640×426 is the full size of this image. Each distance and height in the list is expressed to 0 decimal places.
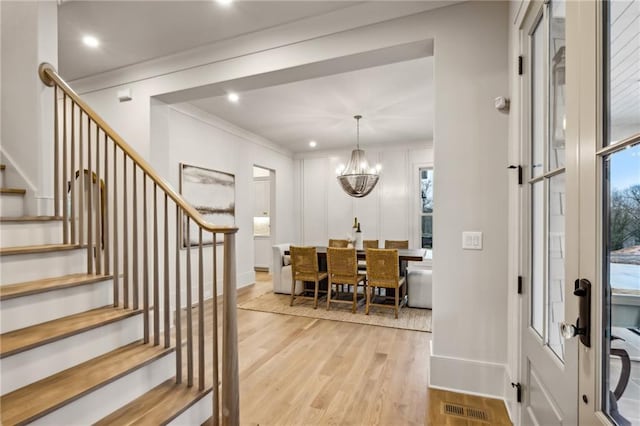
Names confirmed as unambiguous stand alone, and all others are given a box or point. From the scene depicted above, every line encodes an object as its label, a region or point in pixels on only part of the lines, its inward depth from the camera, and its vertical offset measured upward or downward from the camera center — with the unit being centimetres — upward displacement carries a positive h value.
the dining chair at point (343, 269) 414 -78
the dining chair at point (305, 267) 435 -78
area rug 373 -135
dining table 419 -63
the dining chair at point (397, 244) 561 -59
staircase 149 -65
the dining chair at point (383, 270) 387 -74
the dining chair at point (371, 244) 573 -60
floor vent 197 -131
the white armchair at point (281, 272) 506 -99
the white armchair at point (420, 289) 428 -108
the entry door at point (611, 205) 76 +2
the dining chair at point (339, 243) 588 -60
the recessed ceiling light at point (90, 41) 274 +153
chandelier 482 +55
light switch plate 217 -20
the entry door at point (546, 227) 108 -7
